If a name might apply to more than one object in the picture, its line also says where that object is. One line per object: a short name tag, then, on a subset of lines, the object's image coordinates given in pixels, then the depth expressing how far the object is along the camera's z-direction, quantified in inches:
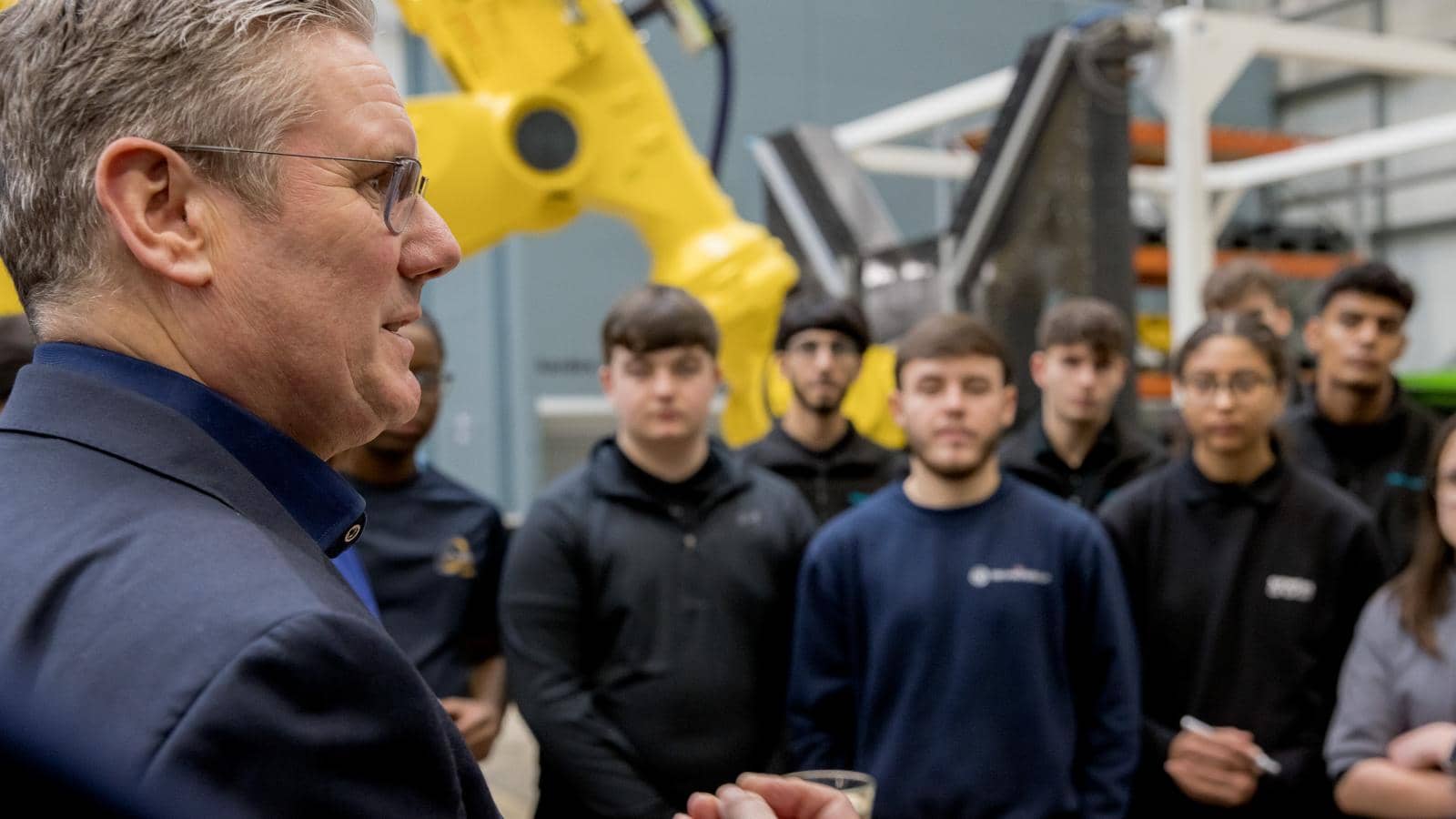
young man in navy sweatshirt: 93.9
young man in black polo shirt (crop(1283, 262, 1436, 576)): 123.0
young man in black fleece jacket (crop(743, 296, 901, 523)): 135.9
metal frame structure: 196.4
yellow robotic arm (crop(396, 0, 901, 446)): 108.7
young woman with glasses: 98.6
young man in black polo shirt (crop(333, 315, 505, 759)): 103.4
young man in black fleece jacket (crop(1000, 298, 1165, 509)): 127.3
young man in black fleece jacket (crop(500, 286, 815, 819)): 96.8
